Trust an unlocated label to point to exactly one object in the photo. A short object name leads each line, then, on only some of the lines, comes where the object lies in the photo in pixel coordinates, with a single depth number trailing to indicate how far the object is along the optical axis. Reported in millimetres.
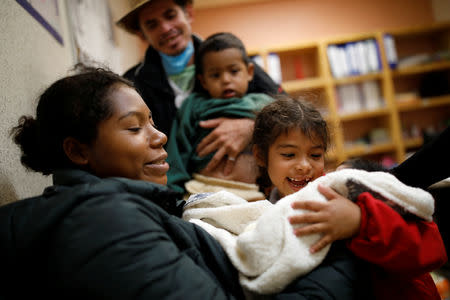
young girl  779
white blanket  778
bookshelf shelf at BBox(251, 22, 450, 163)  4613
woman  650
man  1784
